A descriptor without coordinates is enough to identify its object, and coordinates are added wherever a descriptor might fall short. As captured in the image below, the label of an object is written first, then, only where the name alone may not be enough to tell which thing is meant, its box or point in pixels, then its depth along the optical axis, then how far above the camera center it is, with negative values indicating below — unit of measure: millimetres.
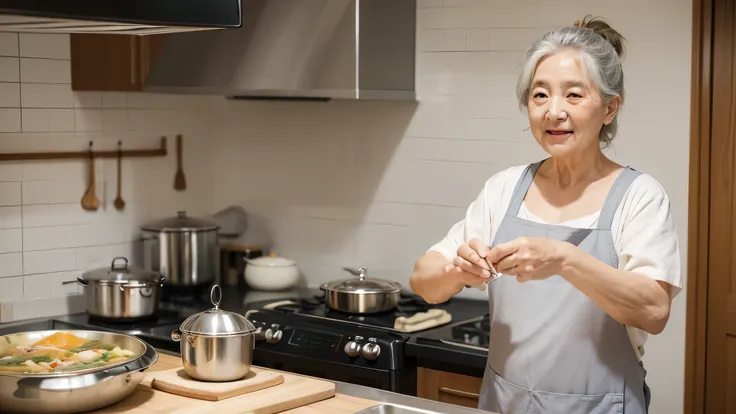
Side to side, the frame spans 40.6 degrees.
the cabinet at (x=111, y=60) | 4125 +461
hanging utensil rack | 3977 +66
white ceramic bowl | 4332 -449
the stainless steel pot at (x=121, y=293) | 3867 -483
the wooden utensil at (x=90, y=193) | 4207 -99
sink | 2266 -546
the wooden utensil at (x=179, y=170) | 4605 +1
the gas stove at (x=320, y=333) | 3363 -597
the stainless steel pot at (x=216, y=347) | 2355 -420
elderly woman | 2295 -215
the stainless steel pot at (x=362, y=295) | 3717 -464
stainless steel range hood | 3693 +459
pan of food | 2139 -446
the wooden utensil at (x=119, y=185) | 4324 -68
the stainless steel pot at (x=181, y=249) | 4289 -344
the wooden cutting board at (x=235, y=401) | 2215 -529
